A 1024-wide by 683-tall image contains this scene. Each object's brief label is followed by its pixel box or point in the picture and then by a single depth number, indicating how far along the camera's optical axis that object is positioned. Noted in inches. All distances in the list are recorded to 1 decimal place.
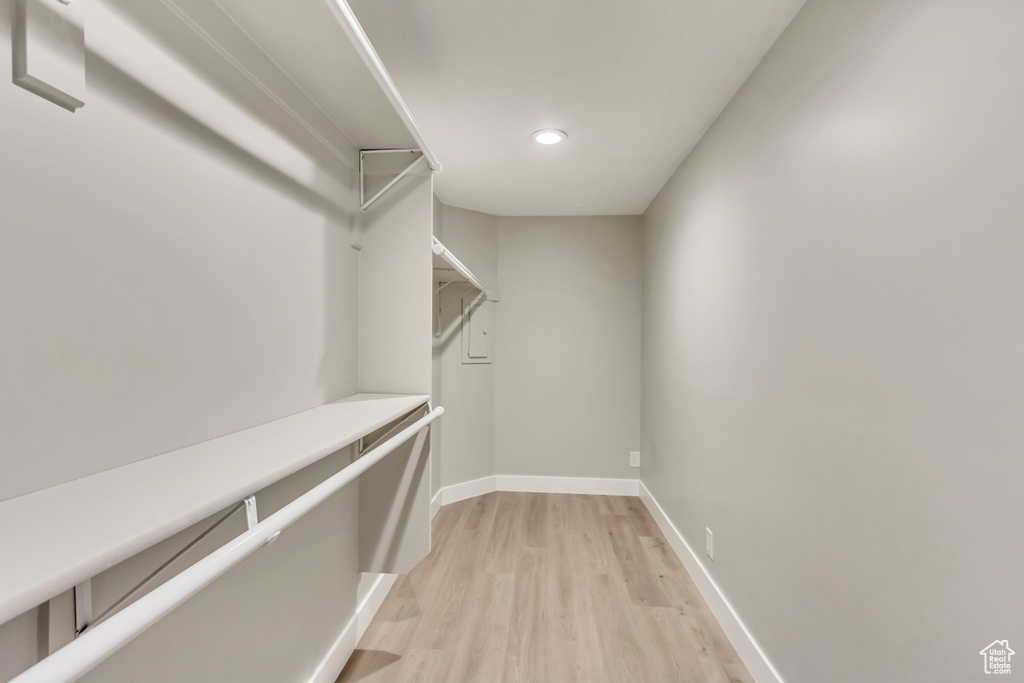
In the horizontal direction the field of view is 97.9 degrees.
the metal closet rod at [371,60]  31.0
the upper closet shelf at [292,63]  33.4
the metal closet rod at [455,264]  70.1
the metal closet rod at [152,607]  14.8
